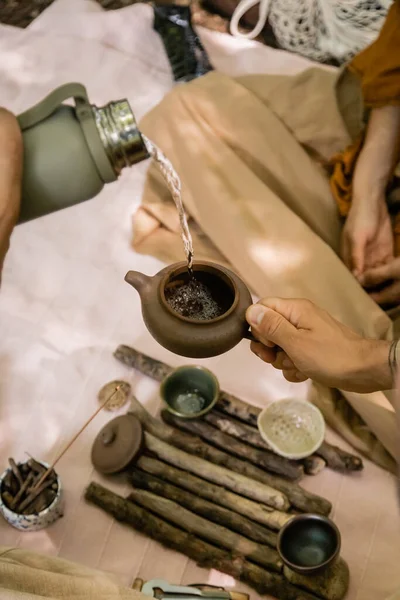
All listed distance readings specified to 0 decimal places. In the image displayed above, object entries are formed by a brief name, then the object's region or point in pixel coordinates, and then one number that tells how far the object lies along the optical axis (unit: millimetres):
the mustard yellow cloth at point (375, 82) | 1612
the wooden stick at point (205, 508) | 1395
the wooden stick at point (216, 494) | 1410
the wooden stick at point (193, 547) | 1318
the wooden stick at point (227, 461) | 1436
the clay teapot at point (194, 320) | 991
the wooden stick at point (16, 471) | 1415
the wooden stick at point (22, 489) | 1401
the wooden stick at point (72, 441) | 1389
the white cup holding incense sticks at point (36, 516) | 1369
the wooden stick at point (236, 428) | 1527
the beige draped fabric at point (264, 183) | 1649
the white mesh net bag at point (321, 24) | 2367
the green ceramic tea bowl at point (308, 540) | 1330
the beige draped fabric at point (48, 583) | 863
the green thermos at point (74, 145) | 1191
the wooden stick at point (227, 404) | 1504
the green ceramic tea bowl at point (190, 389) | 1591
